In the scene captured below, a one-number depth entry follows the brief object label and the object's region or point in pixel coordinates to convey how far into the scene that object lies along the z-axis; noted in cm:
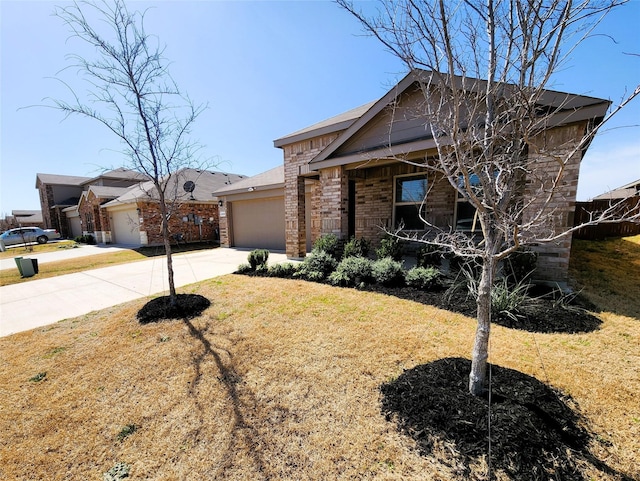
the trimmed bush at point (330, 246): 745
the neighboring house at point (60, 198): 2802
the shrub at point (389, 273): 573
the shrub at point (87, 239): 2081
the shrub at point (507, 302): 413
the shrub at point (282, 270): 734
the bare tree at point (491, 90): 188
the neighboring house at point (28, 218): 3262
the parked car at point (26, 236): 2104
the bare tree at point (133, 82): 407
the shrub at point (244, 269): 802
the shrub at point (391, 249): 653
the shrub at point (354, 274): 608
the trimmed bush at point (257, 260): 799
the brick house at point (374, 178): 480
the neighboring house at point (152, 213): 1627
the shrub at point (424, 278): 538
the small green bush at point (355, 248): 696
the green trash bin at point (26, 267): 891
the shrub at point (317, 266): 688
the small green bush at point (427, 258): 590
